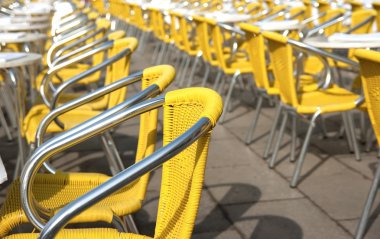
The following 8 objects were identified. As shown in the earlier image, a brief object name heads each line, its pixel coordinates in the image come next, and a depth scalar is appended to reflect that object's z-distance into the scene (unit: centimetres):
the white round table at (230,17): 592
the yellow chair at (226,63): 484
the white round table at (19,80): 296
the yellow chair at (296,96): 348
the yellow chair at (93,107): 295
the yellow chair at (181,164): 139
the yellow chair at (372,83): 236
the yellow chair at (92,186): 195
